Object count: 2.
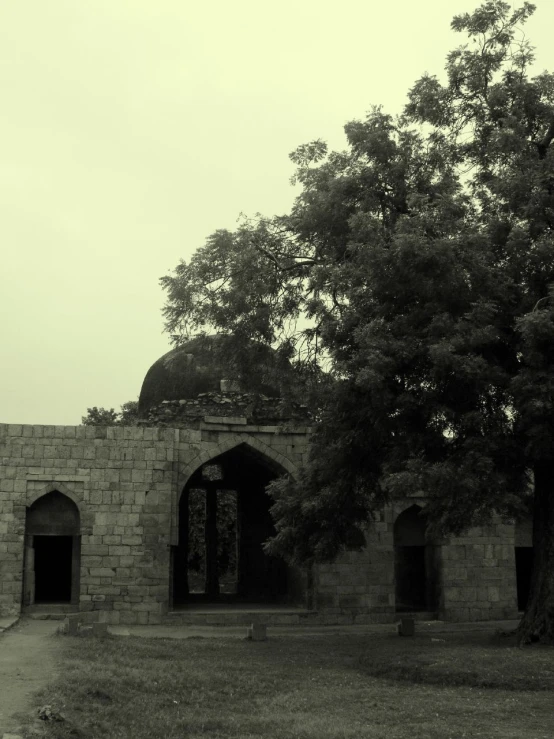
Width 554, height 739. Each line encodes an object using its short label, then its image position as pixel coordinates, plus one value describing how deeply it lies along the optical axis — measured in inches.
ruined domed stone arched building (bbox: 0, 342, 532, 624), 687.1
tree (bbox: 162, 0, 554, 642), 458.0
